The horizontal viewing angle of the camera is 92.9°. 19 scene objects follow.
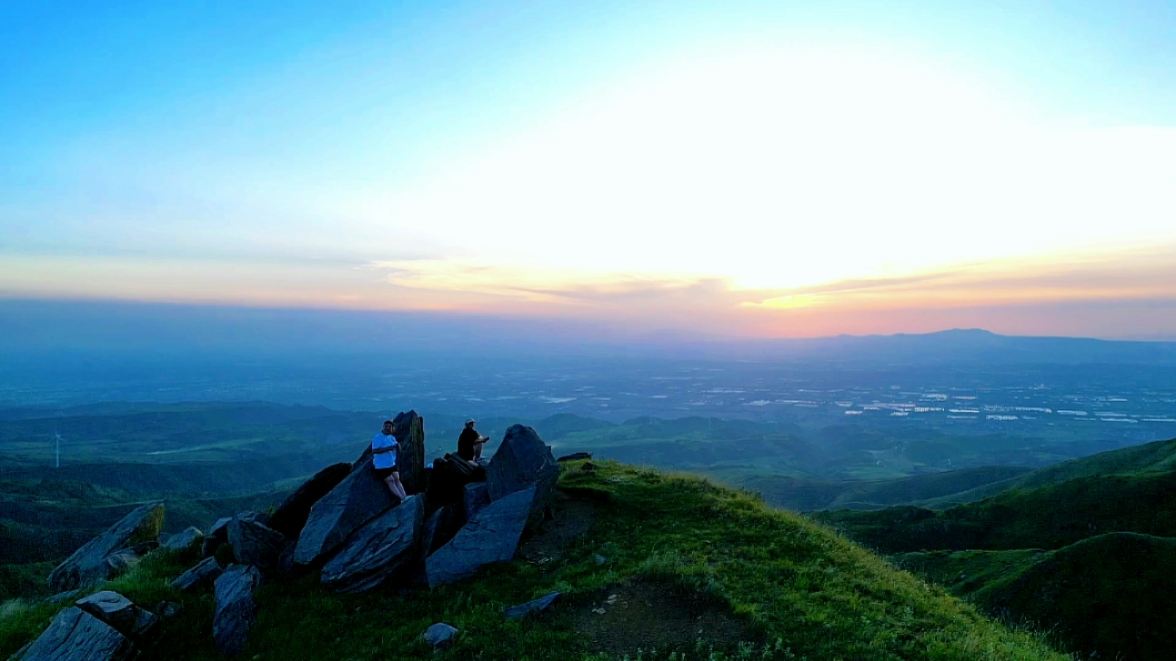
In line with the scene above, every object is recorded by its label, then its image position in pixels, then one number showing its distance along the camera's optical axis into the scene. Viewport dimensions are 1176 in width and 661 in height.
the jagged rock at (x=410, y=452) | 25.42
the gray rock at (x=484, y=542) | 20.25
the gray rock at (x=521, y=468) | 23.97
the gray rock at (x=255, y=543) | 21.78
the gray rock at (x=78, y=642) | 16.00
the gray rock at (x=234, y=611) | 17.58
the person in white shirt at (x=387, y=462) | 23.41
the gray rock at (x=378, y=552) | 20.23
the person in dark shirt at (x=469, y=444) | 29.91
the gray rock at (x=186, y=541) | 25.61
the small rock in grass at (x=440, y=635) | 15.92
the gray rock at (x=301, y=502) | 24.48
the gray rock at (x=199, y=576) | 21.08
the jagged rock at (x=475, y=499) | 23.44
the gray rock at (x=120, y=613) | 17.25
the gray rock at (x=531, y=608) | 17.08
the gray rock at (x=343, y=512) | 21.45
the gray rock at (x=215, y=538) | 24.47
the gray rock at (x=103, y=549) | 27.05
